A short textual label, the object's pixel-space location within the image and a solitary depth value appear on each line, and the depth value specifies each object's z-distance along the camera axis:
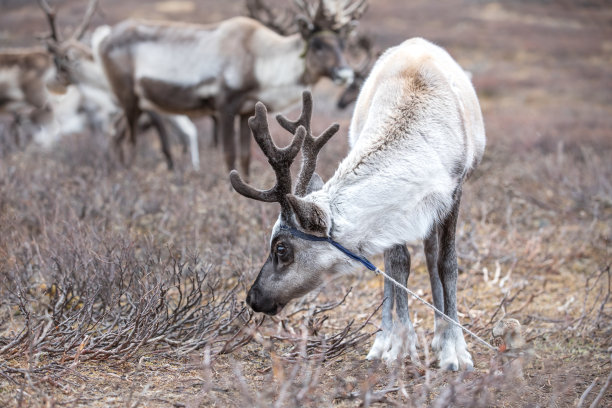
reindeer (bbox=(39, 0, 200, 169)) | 16.31
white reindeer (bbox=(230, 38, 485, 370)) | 5.50
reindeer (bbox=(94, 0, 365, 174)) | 12.90
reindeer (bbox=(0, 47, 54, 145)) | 18.47
